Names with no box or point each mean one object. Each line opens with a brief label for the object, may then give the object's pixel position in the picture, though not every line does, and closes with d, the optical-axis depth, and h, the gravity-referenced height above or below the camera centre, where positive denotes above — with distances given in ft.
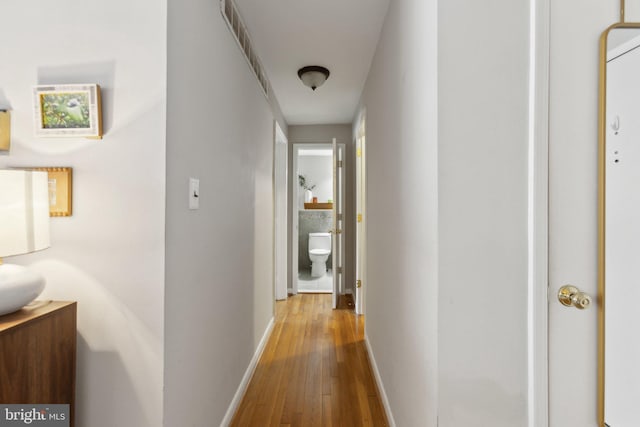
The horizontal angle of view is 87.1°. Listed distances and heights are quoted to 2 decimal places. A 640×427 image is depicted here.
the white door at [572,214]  3.55 -0.03
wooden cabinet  3.10 -1.46
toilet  18.97 -2.30
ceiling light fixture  9.41 +3.83
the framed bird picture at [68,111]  3.90 +1.15
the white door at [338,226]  13.02 -0.65
